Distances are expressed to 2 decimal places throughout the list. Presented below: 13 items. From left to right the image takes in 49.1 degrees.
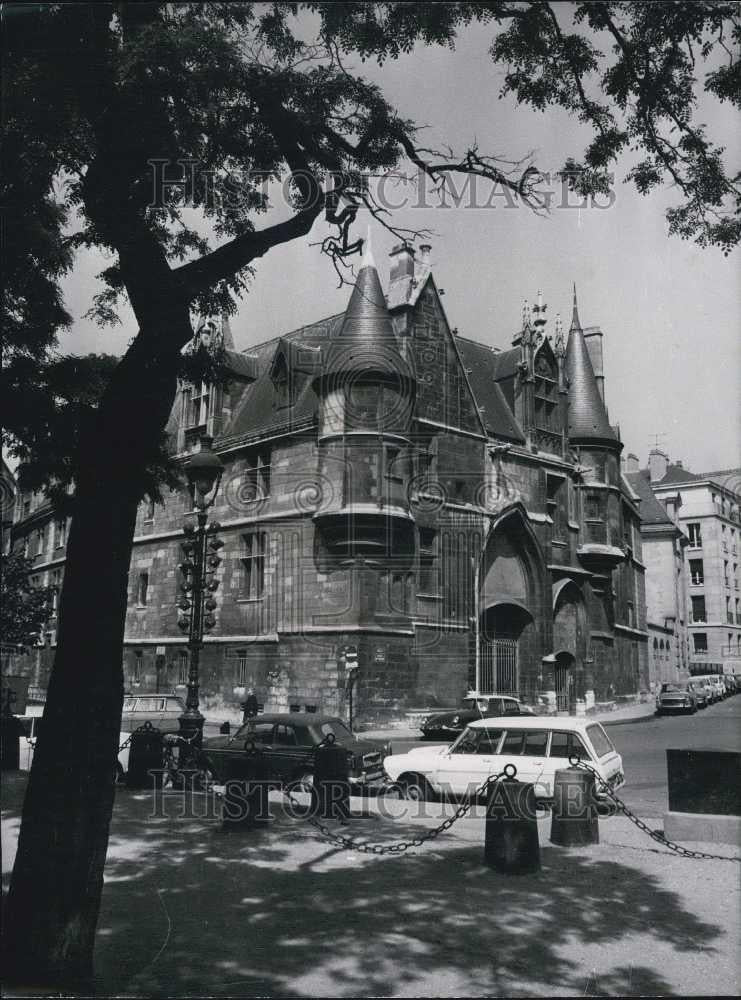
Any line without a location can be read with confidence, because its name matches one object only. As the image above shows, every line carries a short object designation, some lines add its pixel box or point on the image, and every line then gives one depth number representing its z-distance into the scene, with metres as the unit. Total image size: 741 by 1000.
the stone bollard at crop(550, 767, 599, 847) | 9.20
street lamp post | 12.63
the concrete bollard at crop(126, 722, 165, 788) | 12.56
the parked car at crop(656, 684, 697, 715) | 32.56
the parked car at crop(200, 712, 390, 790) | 12.45
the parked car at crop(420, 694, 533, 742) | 20.89
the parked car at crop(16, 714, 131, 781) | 13.68
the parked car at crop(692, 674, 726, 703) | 42.72
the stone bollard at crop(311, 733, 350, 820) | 10.90
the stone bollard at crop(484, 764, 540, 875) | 7.77
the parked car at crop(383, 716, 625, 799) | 10.80
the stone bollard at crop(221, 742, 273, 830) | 9.62
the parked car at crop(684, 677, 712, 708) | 38.14
